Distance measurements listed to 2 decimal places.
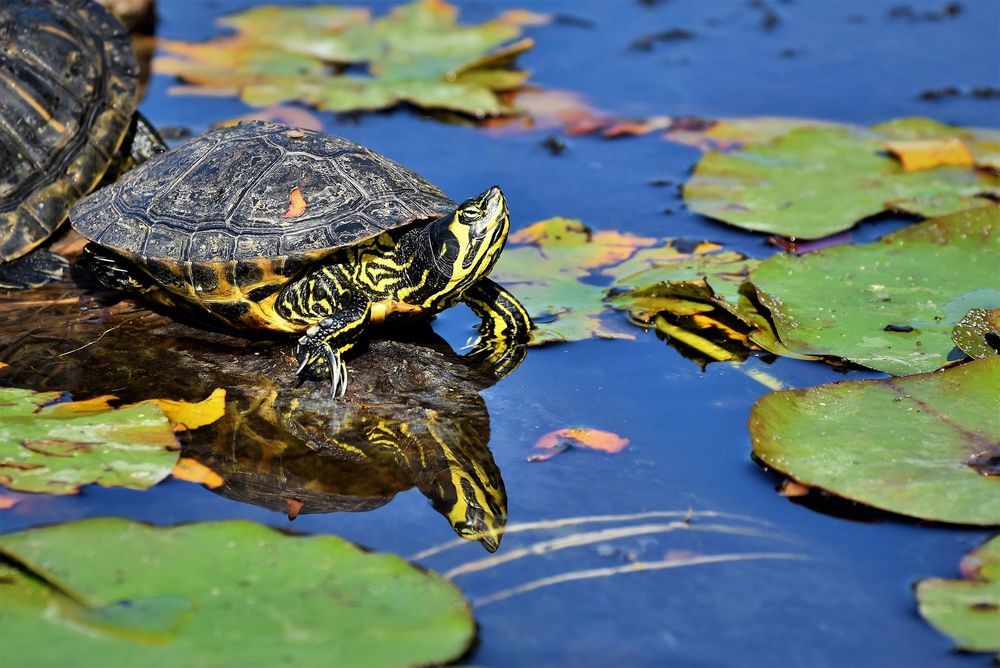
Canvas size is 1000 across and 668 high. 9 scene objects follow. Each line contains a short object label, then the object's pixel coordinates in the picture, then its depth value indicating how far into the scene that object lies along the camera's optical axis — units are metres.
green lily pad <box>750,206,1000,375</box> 8.21
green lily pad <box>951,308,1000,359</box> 7.80
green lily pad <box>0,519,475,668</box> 5.10
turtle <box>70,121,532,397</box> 8.01
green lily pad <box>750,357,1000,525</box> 6.47
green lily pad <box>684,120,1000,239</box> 10.70
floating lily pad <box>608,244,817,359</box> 8.73
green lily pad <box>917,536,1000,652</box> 5.40
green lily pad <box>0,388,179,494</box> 6.58
